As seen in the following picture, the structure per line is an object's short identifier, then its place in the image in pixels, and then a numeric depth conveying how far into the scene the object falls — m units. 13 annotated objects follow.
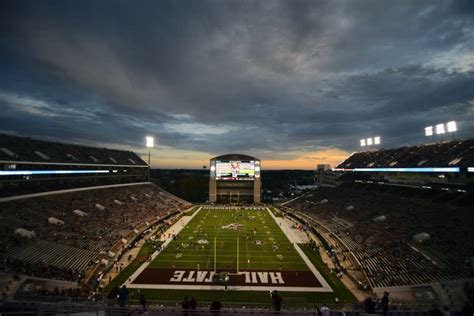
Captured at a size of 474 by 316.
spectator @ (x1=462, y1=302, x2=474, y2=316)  10.72
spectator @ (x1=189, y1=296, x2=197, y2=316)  11.60
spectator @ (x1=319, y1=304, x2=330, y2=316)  10.39
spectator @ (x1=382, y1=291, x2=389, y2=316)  12.31
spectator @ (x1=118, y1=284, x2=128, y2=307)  12.91
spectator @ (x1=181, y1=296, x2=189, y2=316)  11.52
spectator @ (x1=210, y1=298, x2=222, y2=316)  11.54
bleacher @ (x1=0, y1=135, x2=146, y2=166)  37.97
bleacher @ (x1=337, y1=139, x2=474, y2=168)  37.86
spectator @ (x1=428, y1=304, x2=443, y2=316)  10.24
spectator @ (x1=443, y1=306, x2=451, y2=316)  10.53
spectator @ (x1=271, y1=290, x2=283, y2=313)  12.52
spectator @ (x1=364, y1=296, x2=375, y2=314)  11.36
